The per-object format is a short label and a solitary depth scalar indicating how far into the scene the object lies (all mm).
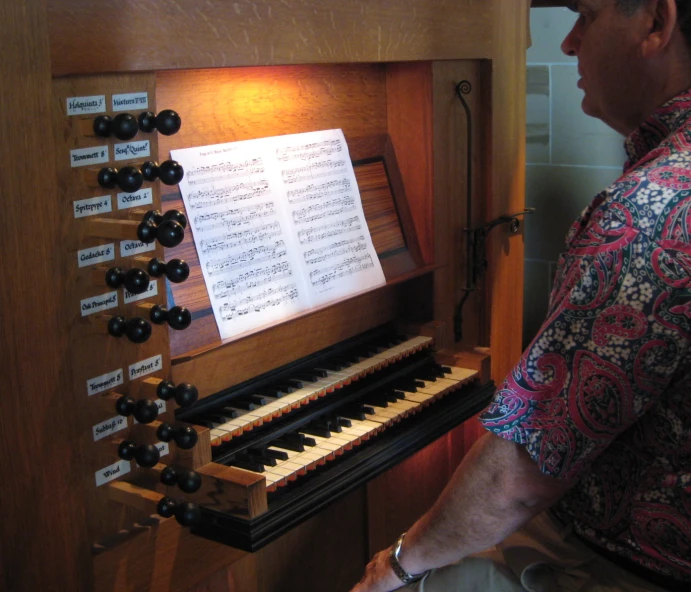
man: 1291
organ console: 1513
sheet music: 1978
